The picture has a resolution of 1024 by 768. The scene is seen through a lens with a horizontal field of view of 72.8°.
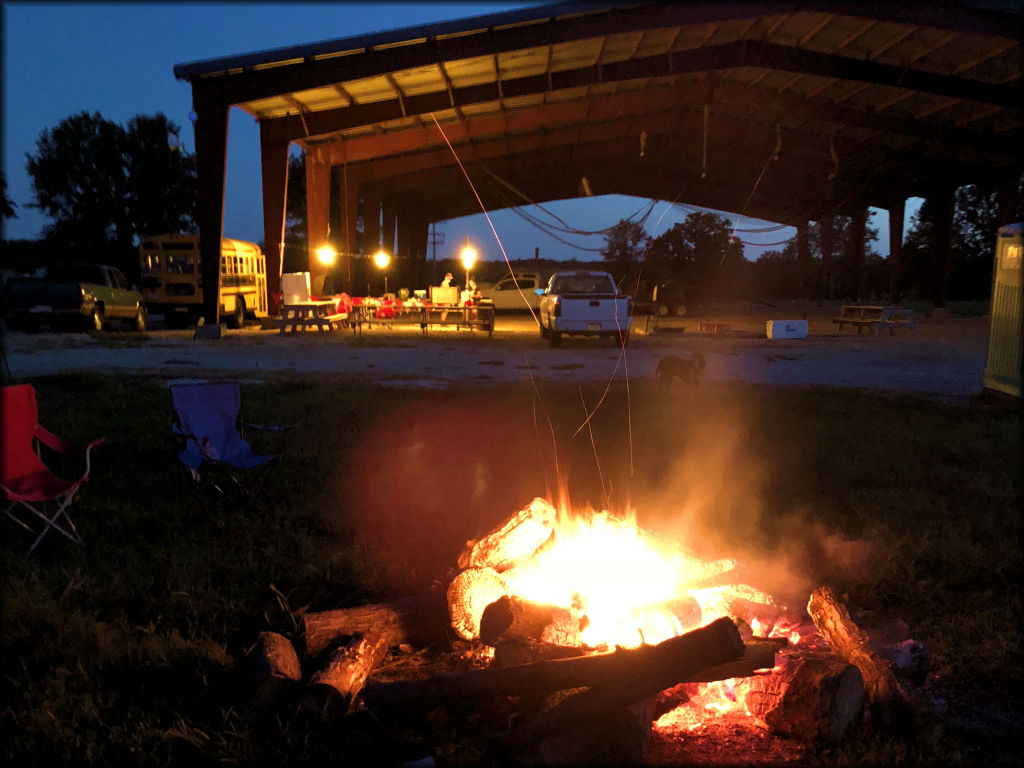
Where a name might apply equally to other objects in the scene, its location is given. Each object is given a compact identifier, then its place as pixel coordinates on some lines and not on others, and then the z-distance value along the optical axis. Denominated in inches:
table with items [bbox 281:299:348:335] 669.9
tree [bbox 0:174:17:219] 1087.0
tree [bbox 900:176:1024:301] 1213.1
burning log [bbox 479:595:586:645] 115.7
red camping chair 169.8
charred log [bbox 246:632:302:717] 104.7
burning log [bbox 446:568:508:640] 124.1
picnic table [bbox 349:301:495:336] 647.1
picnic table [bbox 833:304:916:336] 662.5
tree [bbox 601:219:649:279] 851.3
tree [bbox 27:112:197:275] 1349.7
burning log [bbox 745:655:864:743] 100.9
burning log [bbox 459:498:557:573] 140.7
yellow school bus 749.9
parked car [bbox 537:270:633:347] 548.4
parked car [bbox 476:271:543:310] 1012.4
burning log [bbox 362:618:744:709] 99.4
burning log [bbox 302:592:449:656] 121.4
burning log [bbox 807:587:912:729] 101.7
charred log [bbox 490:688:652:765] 93.7
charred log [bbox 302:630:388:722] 103.4
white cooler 650.2
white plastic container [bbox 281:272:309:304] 731.4
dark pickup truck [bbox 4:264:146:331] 631.8
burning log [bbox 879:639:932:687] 112.0
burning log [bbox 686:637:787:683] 104.8
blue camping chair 186.5
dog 333.1
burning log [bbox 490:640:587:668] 111.7
